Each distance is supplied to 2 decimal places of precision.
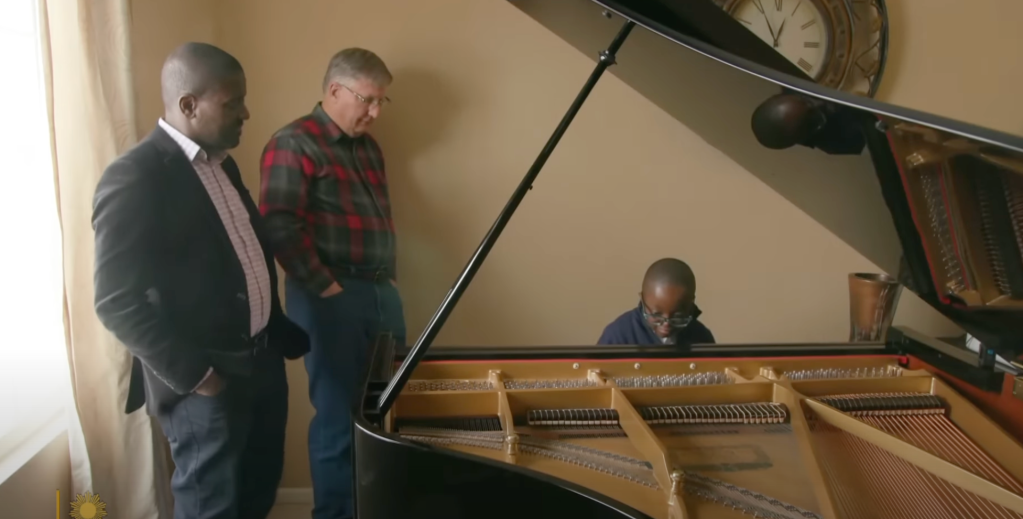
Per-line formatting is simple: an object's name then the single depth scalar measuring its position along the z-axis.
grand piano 0.93
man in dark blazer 1.16
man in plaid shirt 1.71
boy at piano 1.75
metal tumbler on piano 1.97
